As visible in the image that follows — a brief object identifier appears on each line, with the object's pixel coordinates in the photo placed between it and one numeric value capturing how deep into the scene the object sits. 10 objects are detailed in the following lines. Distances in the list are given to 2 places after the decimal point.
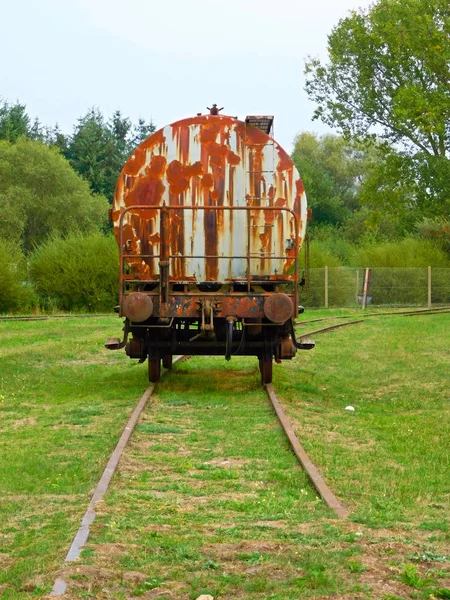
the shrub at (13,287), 39.81
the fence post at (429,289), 44.31
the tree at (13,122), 72.81
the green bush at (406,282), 44.41
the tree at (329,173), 86.25
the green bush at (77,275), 40.81
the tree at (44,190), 60.16
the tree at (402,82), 37.03
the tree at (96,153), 74.56
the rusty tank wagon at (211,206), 13.46
